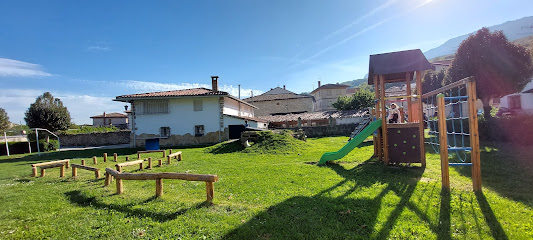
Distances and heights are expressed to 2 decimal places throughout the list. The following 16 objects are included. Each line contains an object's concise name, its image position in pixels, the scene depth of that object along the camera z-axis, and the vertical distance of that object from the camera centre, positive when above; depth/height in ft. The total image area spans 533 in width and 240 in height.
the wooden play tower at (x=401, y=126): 27.22 -0.70
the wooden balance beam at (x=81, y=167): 27.07 -4.54
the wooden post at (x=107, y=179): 23.43 -4.82
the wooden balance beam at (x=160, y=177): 16.70 -3.73
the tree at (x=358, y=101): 131.95 +12.14
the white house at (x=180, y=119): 71.41 +2.88
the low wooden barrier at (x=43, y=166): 31.49 -4.49
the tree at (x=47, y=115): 84.53 +6.86
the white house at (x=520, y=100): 83.16 +5.99
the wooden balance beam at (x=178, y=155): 39.77 -4.48
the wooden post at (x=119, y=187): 20.23 -4.87
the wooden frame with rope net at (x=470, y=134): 17.53 -1.30
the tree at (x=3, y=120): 107.73 +7.20
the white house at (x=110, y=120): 185.17 +9.43
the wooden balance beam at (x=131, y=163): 27.53 -4.17
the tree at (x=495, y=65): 54.95 +12.42
